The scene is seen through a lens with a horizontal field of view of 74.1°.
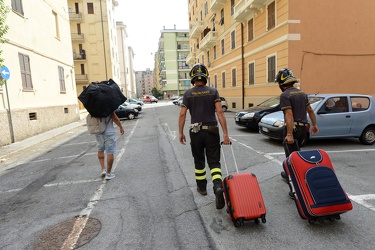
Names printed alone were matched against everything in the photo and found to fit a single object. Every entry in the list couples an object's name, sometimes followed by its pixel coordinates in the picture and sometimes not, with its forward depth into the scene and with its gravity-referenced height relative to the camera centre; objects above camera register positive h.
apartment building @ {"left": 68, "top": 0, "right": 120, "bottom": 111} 38.19 +9.02
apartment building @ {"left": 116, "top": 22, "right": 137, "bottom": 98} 63.94 +11.32
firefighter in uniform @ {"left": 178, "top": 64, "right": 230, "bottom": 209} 3.62 -0.34
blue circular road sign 9.45 +1.09
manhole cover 2.84 -1.65
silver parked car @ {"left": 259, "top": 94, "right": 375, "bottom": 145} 7.21 -0.86
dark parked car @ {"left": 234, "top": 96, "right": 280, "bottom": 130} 10.07 -0.91
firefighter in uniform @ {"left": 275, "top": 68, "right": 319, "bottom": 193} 3.88 -0.31
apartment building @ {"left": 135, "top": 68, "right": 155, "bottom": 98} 190.16 +11.34
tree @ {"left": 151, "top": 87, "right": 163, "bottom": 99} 85.81 +0.49
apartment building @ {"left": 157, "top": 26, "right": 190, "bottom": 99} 73.62 +10.54
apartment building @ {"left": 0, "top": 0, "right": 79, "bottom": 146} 11.08 +1.60
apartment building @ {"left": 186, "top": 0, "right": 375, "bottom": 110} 14.10 +2.70
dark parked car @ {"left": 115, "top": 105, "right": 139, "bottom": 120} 18.89 -1.25
